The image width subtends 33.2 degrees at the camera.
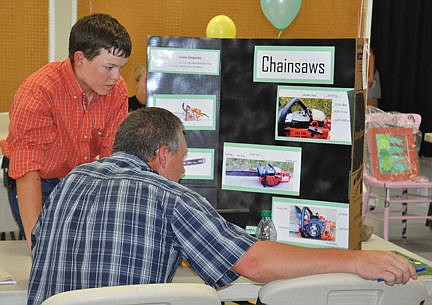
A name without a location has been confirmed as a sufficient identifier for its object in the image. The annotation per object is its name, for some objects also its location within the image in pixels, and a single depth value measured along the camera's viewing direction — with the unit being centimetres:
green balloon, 381
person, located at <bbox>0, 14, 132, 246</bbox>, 227
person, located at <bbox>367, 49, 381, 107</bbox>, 885
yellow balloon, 326
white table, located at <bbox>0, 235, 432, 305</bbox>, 193
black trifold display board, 235
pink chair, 533
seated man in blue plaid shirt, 166
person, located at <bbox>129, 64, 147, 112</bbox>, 477
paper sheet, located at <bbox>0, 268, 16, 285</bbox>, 198
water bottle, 242
